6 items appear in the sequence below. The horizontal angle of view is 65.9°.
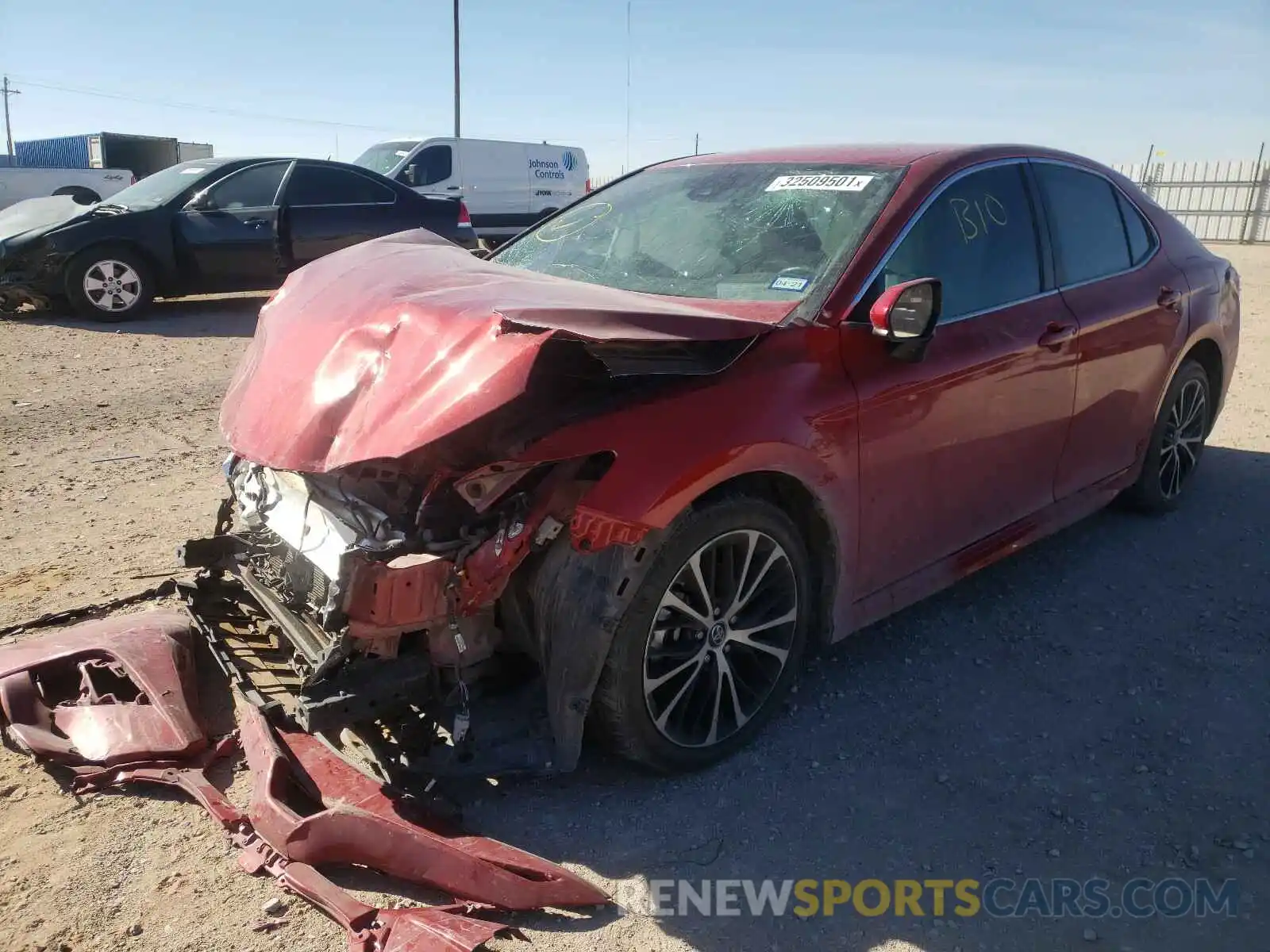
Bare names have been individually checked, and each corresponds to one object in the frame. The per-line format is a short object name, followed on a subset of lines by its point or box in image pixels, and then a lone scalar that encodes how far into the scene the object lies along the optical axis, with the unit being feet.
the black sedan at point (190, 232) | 31.83
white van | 51.26
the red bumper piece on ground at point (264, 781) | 7.71
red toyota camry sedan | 8.38
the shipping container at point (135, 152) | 90.43
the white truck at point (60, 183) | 62.64
